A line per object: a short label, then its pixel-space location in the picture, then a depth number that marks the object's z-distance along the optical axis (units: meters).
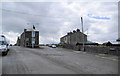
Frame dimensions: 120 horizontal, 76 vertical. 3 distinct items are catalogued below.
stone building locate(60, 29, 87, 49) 45.09
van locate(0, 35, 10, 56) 12.49
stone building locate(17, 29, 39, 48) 40.03
